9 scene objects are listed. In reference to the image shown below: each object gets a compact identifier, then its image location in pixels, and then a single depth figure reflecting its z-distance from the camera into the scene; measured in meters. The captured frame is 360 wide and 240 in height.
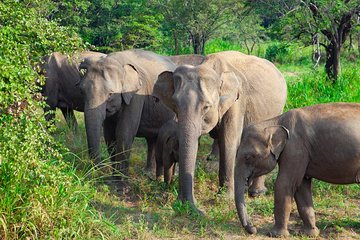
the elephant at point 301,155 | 11.43
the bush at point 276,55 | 46.75
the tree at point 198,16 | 41.59
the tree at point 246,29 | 47.52
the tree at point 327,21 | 23.02
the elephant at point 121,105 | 14.41
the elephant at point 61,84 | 20.27
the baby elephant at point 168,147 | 13.85
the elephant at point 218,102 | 12.33
